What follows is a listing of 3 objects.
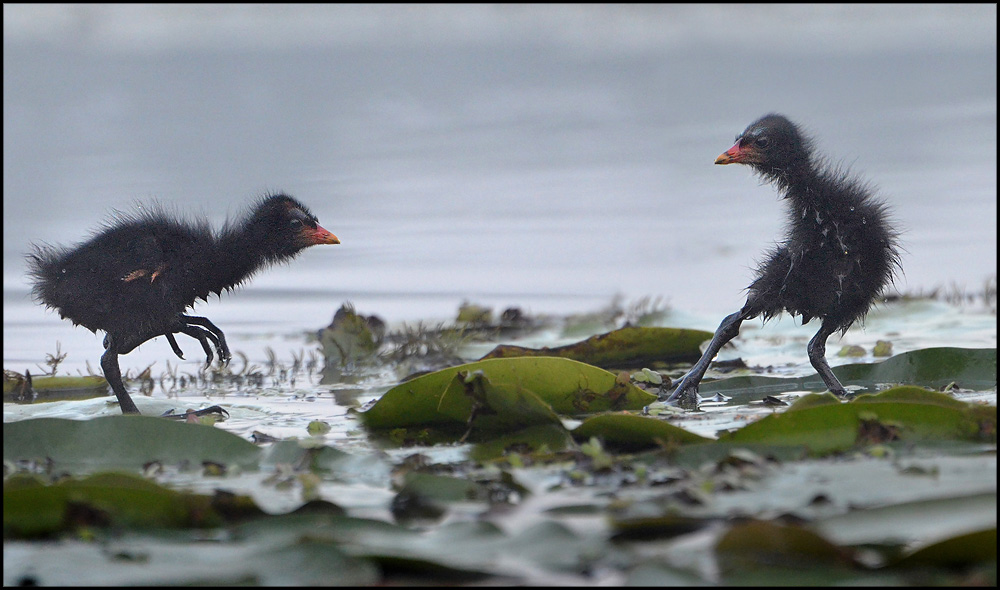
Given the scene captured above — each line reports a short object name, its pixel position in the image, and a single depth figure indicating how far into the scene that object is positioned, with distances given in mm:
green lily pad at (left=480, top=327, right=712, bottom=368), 12312
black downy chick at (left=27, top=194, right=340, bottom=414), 9875
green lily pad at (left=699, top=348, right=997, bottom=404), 9773
